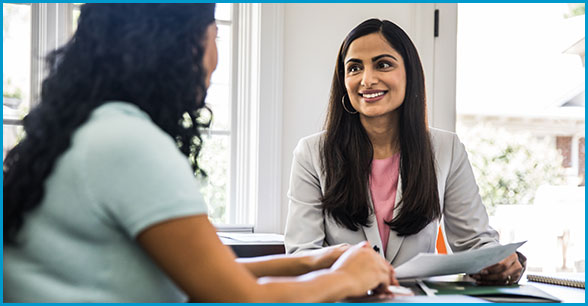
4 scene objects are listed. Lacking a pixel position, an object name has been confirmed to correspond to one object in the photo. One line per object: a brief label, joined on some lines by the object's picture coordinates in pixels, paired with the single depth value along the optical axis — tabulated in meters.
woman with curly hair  0.71
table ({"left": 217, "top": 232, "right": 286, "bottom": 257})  2.19
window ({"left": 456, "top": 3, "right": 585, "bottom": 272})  3.45
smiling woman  1.63
